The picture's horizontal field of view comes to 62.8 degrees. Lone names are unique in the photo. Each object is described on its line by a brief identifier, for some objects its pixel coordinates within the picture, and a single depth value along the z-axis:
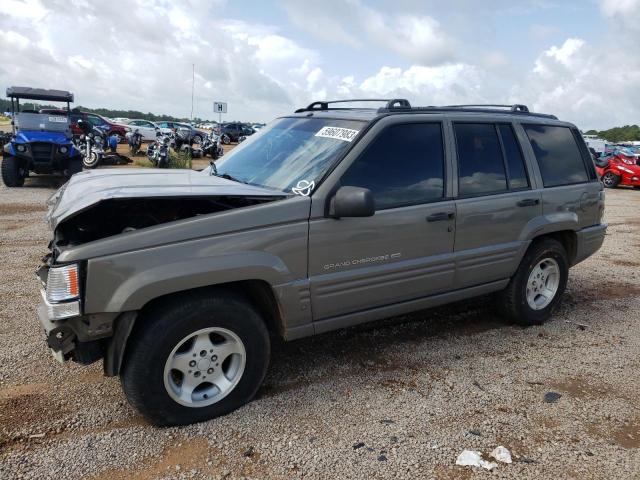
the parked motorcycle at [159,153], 16.20
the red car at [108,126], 28.17
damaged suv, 2.79
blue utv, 12.38
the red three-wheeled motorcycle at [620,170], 19.03
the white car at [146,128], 32.91
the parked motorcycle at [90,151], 15.33
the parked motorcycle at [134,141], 21.91
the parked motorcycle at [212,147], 22.99
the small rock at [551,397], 3.48
